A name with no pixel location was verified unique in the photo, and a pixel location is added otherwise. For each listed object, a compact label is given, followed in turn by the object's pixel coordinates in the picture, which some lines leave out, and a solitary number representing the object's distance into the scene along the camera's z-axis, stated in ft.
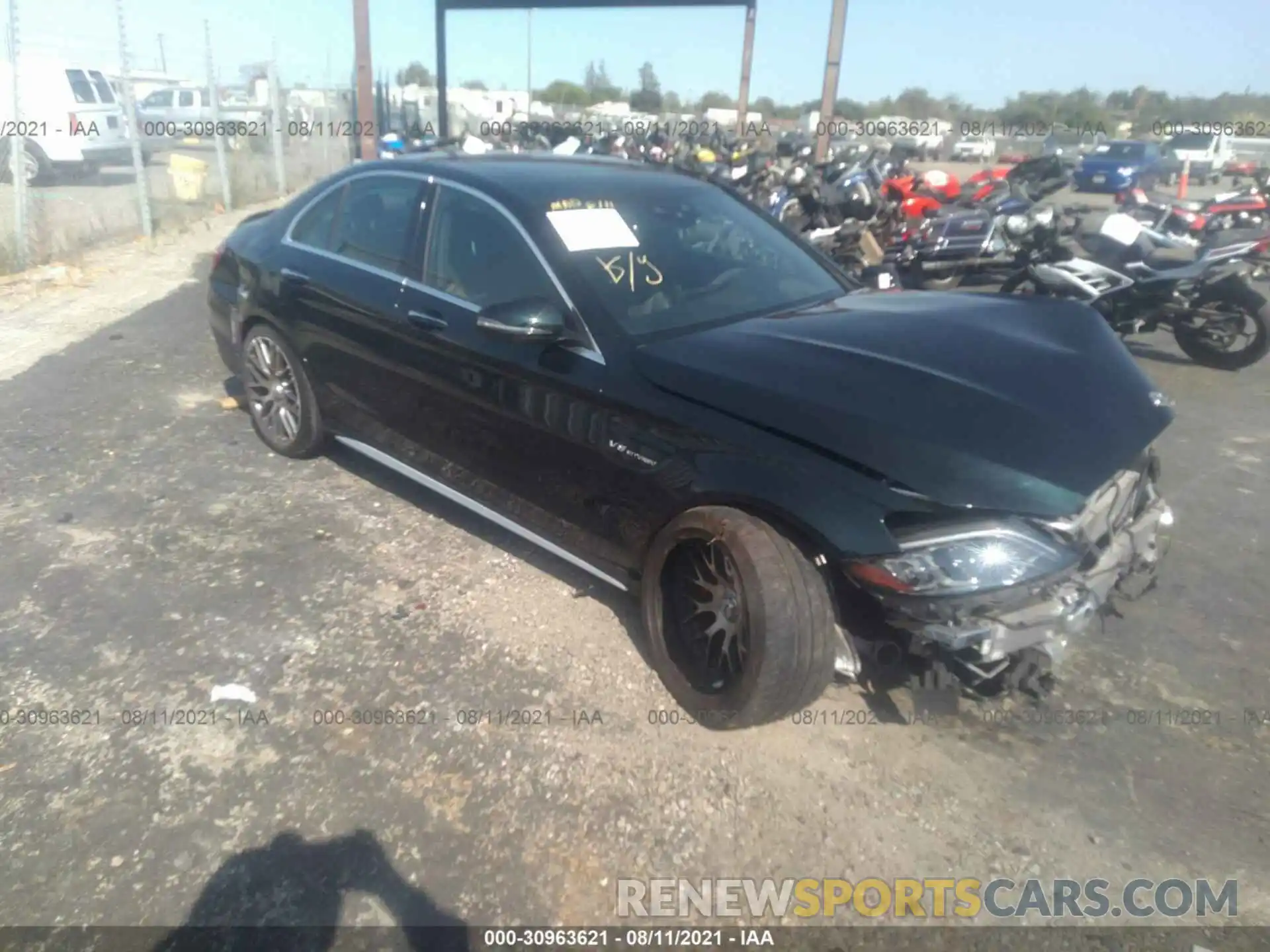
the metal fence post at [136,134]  34.12
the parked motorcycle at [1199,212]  32.81
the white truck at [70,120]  49.52
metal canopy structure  58.39
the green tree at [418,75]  129.59
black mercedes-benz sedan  8.22
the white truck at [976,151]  115.24
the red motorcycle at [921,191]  39.58
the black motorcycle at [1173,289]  21.86
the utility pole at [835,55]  39.45
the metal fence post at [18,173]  28.37
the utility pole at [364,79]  39.27
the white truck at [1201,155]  79.77
